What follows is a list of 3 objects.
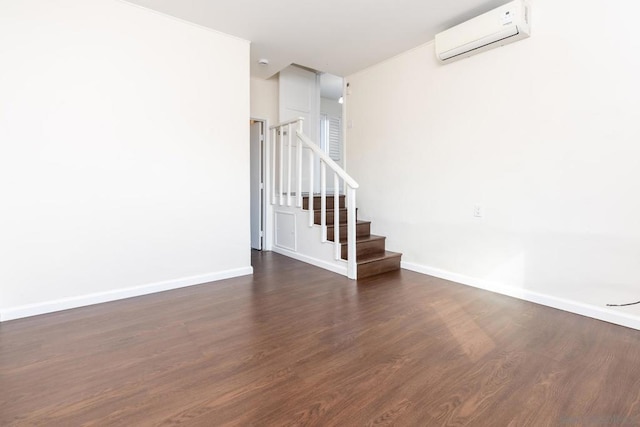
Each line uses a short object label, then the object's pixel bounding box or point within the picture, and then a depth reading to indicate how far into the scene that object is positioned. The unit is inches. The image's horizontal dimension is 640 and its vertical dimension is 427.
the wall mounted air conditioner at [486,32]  104.2
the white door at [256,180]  198.8
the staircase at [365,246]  143.1
